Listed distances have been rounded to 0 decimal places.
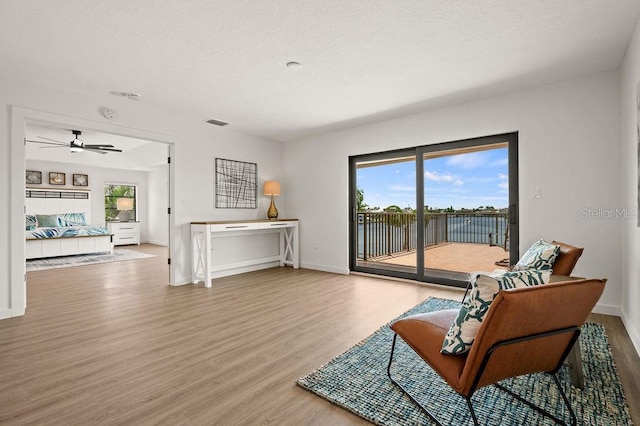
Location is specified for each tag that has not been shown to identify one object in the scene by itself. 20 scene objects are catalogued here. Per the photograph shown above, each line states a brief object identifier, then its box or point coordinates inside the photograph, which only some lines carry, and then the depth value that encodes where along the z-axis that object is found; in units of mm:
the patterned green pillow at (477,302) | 1374
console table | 4512
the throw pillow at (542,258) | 2395
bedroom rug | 6233
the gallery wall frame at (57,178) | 8414
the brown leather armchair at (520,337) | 1253
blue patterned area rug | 1601
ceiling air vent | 4840
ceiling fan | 6121
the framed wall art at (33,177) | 8055
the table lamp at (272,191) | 5691
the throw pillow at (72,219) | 8102
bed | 7031
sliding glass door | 4121
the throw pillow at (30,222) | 7377
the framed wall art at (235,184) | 5242
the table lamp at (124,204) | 9570
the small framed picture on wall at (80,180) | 8820
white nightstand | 9352
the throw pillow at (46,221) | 7822
